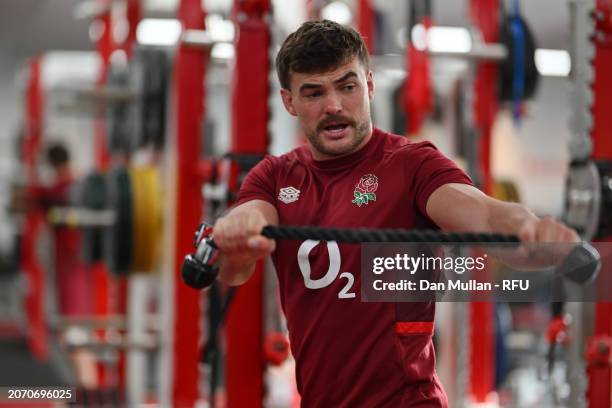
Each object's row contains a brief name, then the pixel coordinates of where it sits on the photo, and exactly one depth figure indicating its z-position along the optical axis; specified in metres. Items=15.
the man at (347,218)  3.84
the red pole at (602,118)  5.83
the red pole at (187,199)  8.22
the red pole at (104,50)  13.63
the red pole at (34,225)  18.47
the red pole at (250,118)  6.20
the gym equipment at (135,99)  9.76
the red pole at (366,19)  10.13
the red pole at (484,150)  8.99
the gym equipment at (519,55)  8.39
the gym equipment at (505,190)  8.80
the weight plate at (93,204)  11.86
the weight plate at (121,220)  10.19
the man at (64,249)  16.72
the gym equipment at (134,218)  10.10
